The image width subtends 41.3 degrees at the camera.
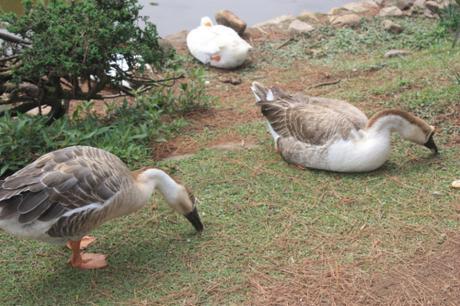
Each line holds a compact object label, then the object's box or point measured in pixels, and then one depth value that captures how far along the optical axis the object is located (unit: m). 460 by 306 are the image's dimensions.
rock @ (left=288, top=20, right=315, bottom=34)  9.67
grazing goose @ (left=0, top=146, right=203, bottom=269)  3.68
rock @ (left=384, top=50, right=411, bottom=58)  8.40
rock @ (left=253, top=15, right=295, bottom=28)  10.29
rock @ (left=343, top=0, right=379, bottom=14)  10.74
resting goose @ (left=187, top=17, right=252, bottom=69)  8.24
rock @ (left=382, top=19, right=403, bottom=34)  9.45
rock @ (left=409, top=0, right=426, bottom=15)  10.23
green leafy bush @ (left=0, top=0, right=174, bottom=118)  5.32
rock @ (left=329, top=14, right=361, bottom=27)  9.85
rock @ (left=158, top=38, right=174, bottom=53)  8.36
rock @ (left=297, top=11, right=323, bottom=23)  10.23
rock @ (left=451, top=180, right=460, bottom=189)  4.59
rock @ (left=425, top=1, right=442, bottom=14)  10.00
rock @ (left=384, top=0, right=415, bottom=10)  10.53
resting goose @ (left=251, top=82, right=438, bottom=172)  4.85
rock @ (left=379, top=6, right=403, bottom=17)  10.17
